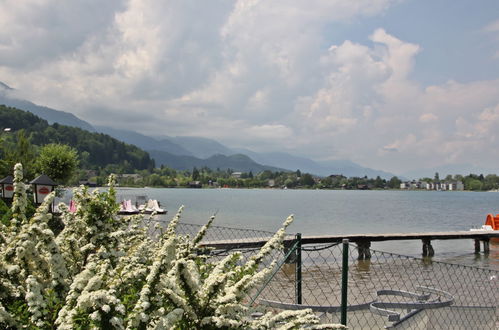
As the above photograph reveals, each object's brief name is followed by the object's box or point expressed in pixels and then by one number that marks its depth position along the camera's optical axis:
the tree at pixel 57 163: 40.03
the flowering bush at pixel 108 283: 2.85
